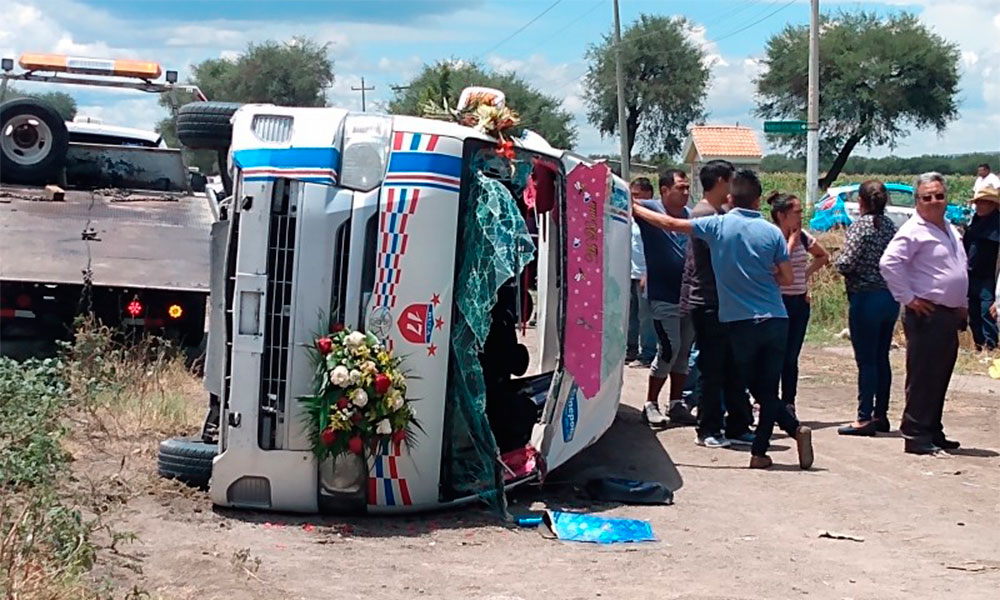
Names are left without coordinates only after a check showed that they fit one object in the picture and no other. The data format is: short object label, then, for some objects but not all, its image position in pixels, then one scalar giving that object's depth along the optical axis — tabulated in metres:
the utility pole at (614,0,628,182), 38.53
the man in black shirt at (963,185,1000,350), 14.59
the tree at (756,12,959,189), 58.91
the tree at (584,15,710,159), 63.25
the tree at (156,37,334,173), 46.09
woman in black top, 10.13
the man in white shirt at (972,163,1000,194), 18.31
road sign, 19.03
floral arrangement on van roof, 7.13
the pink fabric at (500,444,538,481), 7.54
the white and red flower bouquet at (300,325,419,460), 6.52
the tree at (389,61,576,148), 33.72
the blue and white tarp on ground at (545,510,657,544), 6.89
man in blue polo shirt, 8.77
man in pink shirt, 9.15
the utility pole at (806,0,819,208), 26.02
